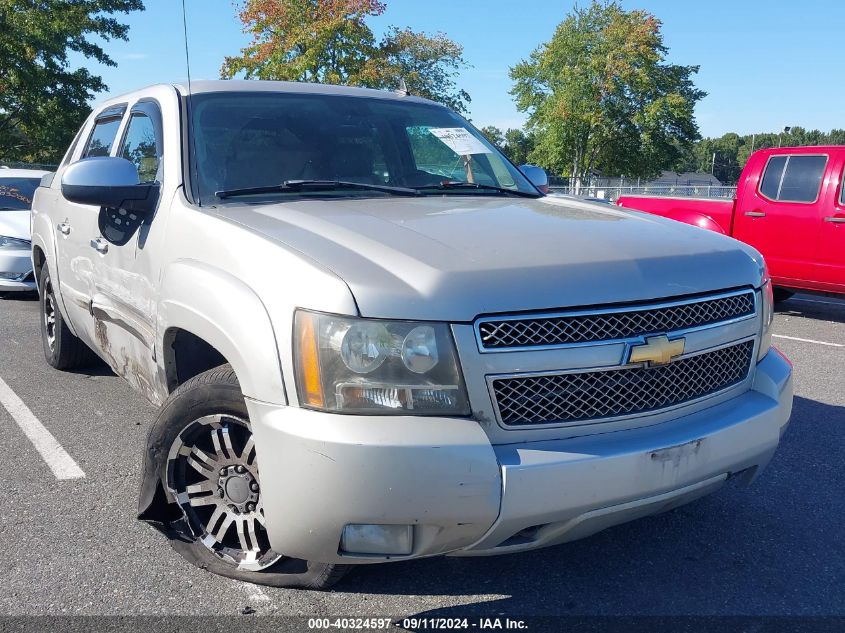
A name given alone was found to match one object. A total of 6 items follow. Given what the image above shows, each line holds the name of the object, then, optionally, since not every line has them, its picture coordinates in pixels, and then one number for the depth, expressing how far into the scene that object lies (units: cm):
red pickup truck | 839
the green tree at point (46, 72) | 2836
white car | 899
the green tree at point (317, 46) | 3291
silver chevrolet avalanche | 227
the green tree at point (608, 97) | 4959
